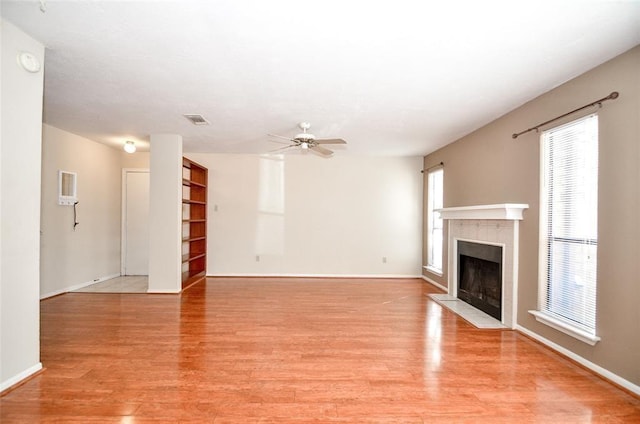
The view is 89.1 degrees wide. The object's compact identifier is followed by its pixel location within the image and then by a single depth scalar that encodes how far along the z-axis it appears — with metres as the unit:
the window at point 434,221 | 6.15
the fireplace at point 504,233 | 3.67
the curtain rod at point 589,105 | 2.51
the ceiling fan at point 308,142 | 4.01
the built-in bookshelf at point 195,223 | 6.34
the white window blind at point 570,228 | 2.74
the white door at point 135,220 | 6.53
